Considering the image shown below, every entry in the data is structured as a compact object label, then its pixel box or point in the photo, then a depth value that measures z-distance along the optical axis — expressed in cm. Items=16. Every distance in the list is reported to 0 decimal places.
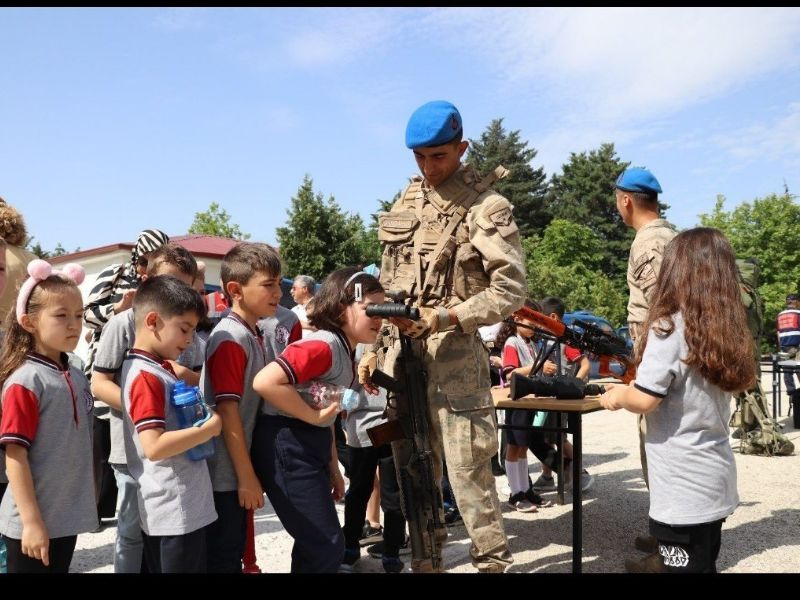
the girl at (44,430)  255
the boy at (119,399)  314
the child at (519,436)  582
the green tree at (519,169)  5391
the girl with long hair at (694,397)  284
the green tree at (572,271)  3822
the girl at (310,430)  284
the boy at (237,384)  289
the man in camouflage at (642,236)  445
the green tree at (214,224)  4288
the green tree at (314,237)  3062
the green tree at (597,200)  5278
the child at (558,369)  631
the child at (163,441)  256
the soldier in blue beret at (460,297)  361
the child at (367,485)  435
